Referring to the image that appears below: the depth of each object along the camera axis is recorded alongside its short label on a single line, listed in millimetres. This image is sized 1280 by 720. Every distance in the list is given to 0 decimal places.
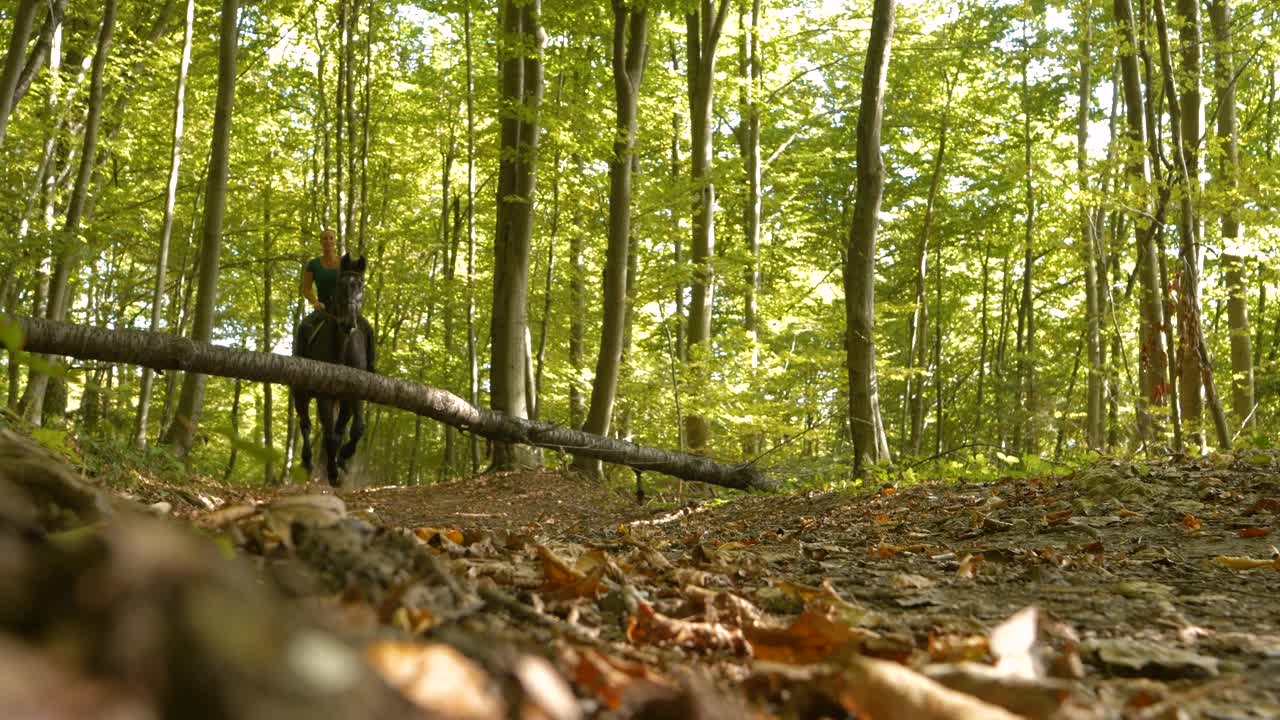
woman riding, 10594
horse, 10188
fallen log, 6776
